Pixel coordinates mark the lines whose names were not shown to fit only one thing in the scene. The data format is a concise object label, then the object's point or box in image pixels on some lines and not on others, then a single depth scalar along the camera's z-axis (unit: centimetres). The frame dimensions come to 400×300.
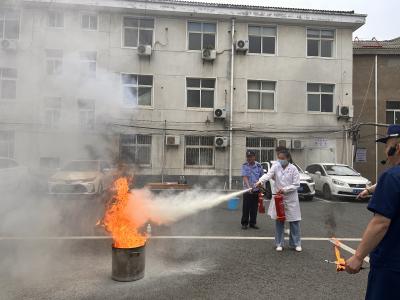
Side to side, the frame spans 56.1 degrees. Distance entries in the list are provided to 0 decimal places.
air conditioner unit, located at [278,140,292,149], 1981
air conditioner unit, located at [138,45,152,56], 1836
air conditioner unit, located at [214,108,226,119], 1914
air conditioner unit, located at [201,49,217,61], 1930
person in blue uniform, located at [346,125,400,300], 246
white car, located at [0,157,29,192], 747
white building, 1891
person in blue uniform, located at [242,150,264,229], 842
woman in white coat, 659
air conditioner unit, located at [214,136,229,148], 1912
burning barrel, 494
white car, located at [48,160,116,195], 950
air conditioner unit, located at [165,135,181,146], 1878
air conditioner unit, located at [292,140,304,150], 1977
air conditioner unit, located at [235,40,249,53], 1952
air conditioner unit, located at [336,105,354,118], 2017
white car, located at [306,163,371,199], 1452
